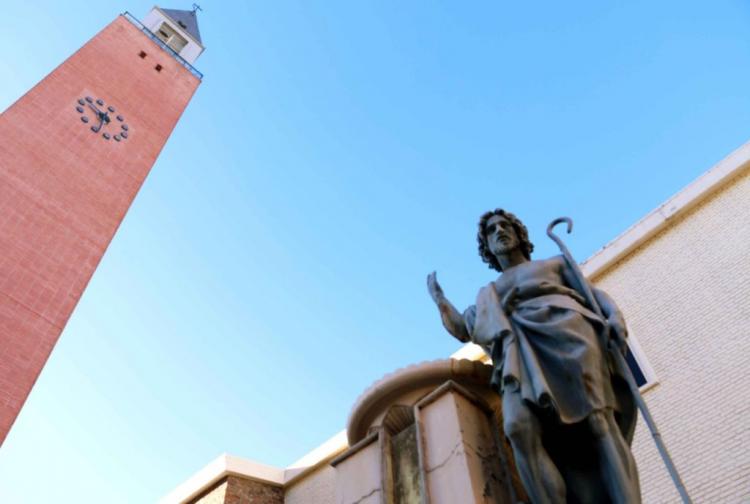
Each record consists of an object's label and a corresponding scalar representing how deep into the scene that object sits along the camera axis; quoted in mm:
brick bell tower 13062
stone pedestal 2867
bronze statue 2562
